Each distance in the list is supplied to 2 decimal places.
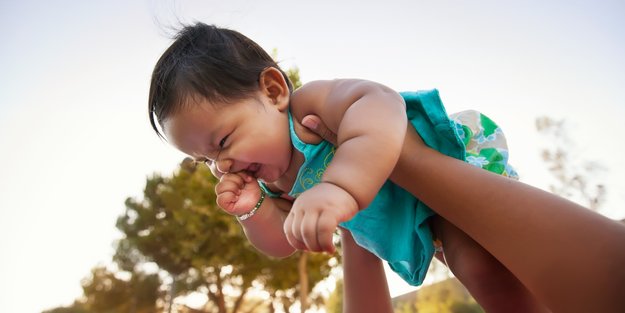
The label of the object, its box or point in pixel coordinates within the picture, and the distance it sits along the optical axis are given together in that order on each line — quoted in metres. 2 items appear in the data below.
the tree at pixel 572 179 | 12.42
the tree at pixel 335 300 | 12.44
